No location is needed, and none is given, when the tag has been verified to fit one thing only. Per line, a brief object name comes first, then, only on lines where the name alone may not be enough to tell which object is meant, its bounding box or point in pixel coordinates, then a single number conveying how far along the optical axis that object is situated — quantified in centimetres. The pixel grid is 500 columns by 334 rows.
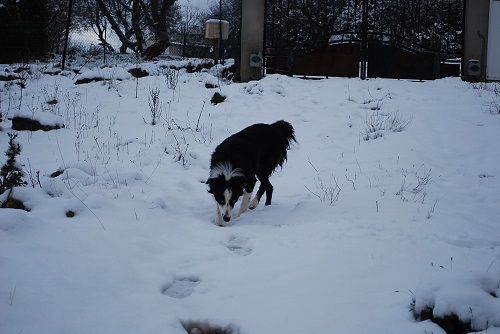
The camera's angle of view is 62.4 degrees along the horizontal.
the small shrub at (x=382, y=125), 787
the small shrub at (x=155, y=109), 875
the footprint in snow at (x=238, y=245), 388
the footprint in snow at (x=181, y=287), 305
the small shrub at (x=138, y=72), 1300
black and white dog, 503
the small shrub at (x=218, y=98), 1018
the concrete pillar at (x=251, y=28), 1169
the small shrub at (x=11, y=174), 395
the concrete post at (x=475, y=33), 1148
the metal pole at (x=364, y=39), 1127
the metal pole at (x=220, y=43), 1559
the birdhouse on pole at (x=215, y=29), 1759
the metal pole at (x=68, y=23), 1333
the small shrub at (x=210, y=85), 1145
